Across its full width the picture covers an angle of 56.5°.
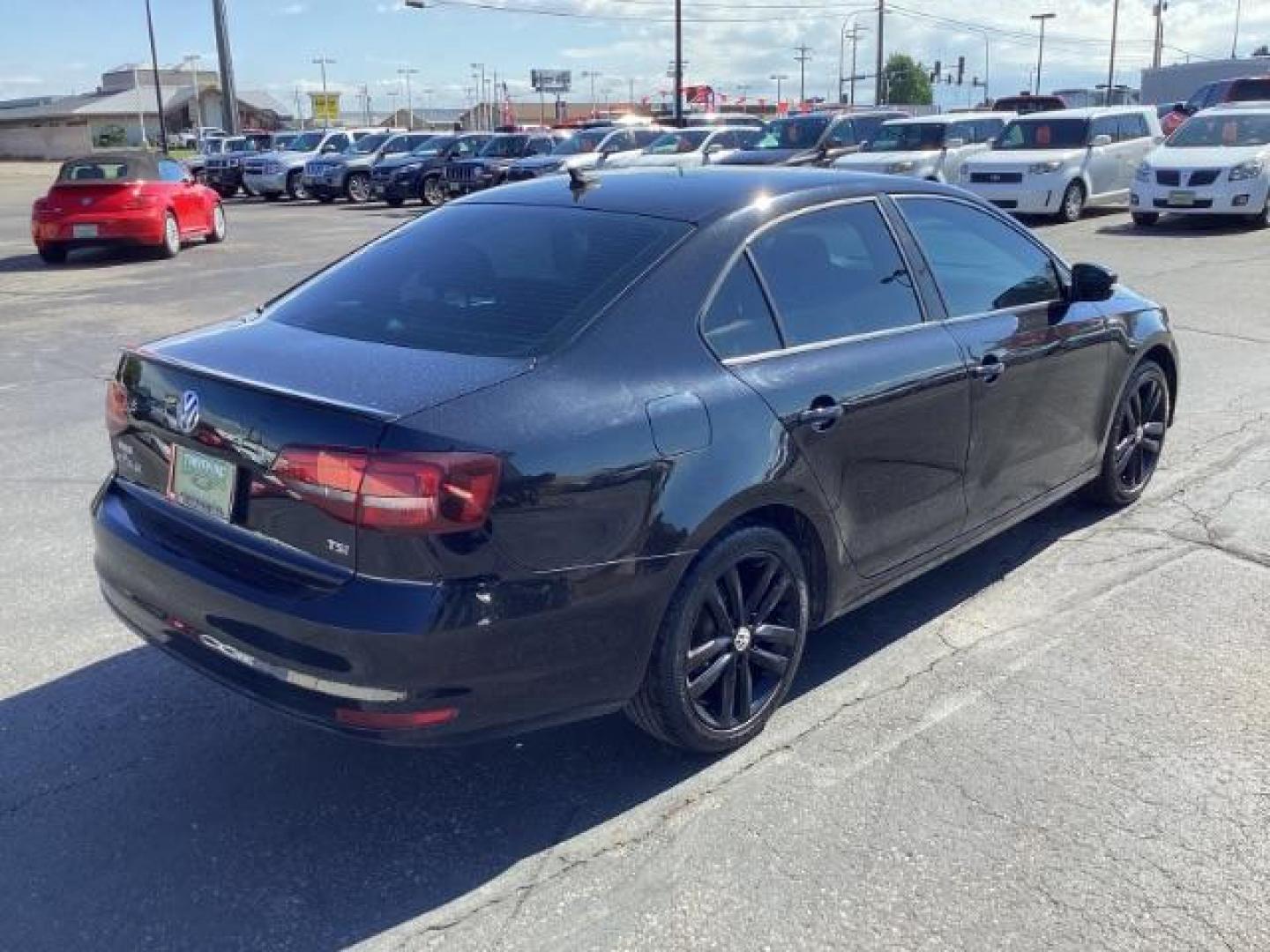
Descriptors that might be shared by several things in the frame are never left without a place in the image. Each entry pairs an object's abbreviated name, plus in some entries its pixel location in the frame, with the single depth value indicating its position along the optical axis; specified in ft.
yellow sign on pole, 249.14
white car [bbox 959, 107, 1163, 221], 61.77
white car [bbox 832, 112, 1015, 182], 64.69
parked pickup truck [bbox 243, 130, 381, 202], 102.22
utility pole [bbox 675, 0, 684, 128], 128.77
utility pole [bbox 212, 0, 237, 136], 147.13
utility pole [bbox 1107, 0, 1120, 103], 219.00
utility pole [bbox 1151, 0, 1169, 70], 238.68
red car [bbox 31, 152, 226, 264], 55.06
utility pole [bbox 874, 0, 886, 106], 190.39
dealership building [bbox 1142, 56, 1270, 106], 174.96
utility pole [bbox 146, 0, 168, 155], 196.11
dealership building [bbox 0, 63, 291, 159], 276.82
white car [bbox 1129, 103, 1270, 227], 56.24
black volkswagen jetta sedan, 9.23
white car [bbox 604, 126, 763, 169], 77.97
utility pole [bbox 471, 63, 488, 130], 309.30
